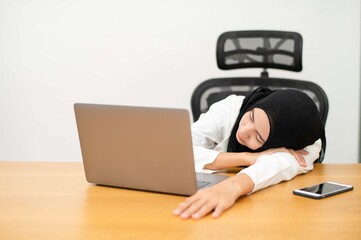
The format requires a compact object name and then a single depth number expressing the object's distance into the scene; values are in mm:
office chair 2764
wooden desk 1333
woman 1770
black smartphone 1642
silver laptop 1538
